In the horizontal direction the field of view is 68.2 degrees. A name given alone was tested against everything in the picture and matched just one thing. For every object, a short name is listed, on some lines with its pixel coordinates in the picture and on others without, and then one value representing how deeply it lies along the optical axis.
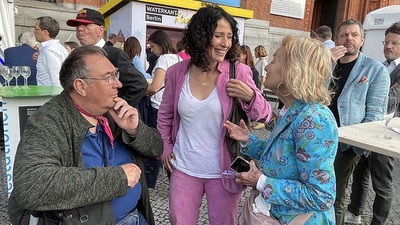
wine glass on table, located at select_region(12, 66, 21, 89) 3.11
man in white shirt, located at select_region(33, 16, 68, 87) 3.64
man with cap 2.64
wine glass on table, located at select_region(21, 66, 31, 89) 3.14
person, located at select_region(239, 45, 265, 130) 5.73
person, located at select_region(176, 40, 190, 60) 3.94
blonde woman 1.21
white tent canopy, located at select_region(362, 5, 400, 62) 9.31
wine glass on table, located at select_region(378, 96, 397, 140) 2.21
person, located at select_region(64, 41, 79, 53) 6.94
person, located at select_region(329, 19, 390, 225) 2.44
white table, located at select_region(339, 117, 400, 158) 1.82
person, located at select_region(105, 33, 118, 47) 8.17
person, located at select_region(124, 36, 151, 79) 4.96
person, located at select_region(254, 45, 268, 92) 7.36
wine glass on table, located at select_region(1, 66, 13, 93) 3.03
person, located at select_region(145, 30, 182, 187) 3.53
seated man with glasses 1.21
